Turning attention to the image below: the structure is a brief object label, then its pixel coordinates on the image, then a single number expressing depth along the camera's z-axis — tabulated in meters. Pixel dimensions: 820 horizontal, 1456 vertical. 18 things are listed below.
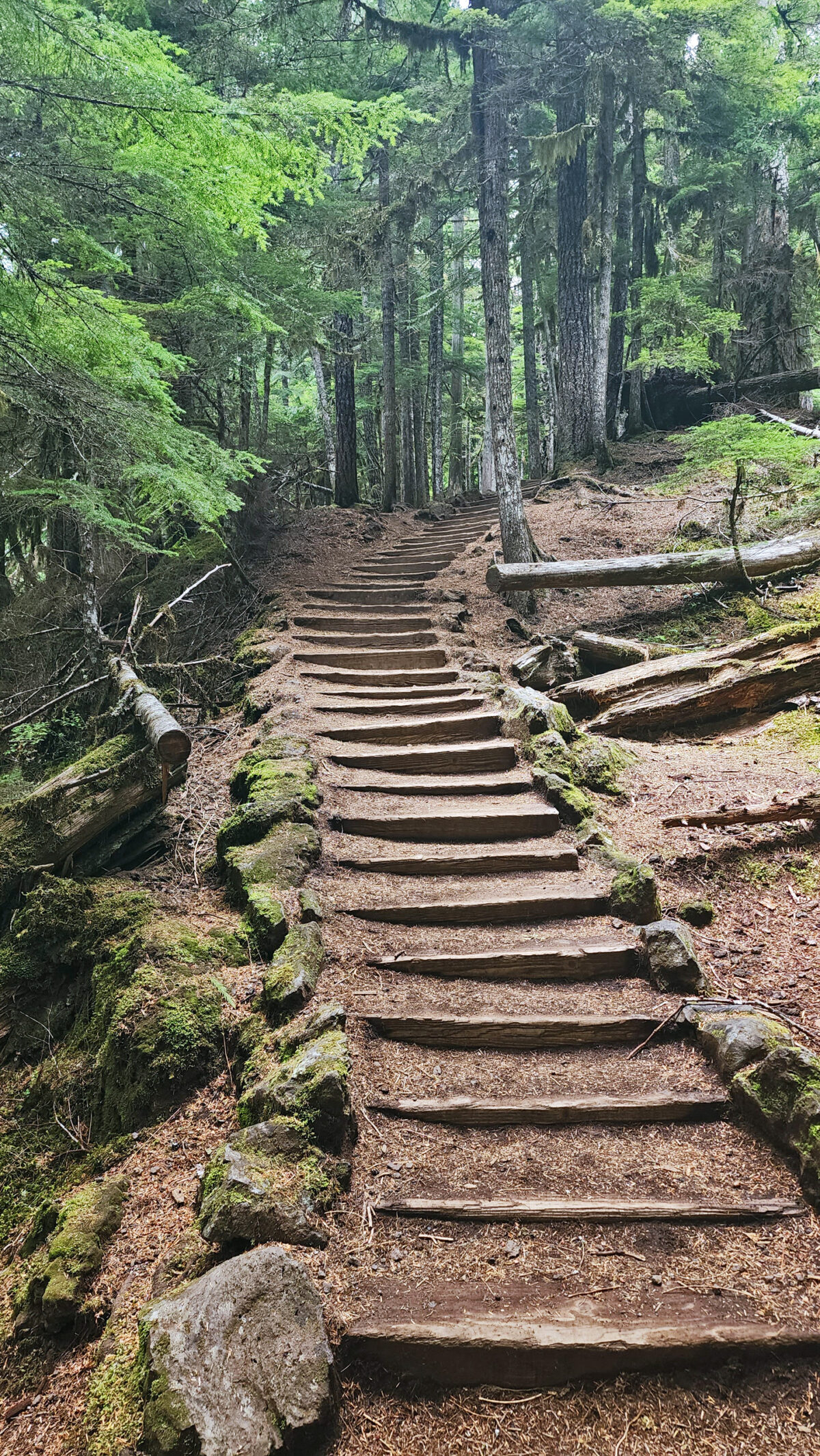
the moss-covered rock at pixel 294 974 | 3.79
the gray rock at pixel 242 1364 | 2.09
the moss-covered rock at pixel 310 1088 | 3.08
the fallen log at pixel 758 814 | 5.50
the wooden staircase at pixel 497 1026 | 2.38
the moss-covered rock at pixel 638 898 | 4.70
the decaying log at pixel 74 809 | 5.11
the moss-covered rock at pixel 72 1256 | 2.76
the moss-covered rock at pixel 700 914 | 4.75
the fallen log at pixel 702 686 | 7.40
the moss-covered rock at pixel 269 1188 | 2.66
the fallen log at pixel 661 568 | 9.43
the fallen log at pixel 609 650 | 8.85
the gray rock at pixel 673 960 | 4.15
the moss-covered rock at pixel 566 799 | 5.86
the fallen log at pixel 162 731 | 5.01
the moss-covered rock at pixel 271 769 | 6.02
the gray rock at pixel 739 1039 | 3.48
